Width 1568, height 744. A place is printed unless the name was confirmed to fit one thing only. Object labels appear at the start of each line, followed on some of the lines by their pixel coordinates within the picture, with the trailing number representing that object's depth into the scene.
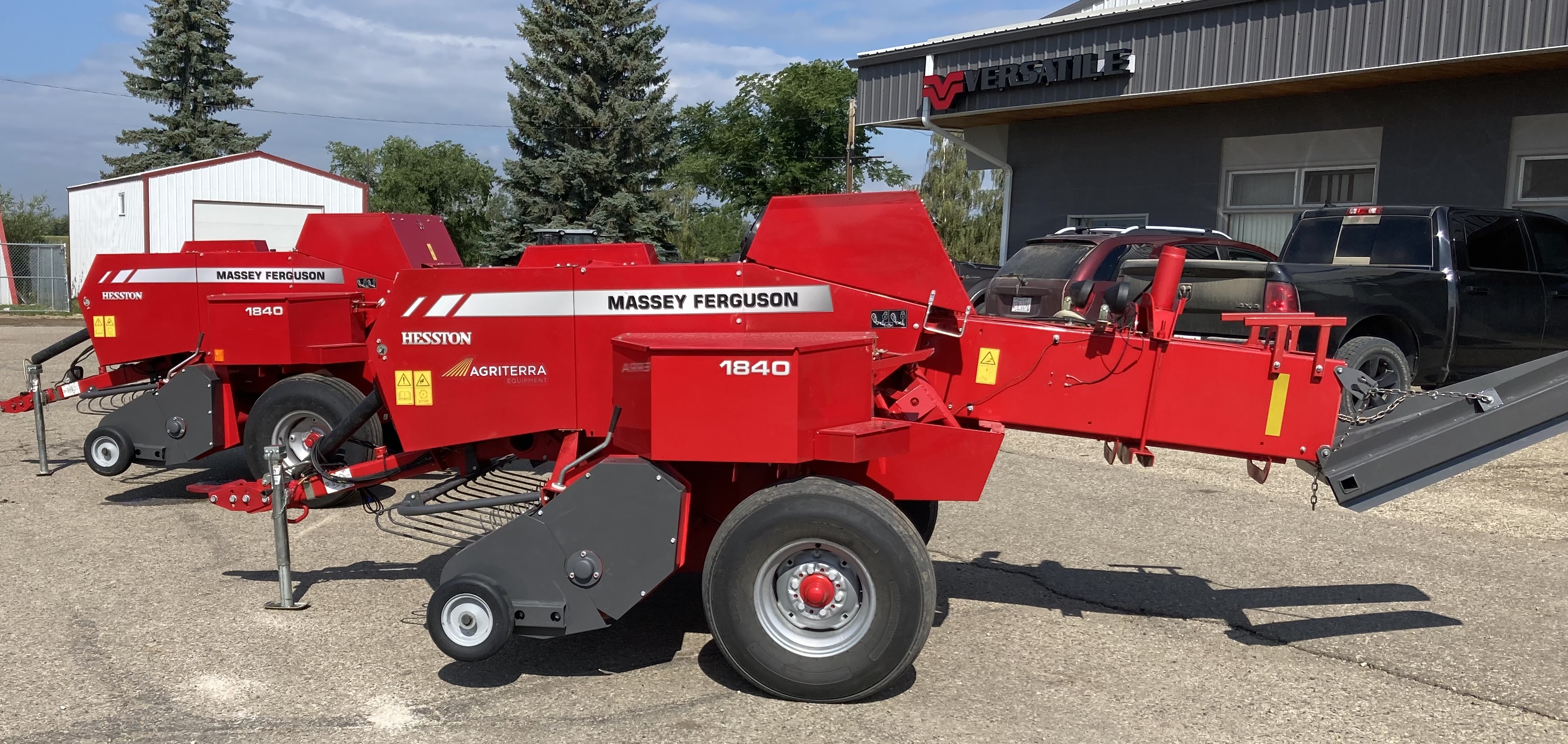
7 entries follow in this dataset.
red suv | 10.86
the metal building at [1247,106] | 13.79
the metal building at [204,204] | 30.73
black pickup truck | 9.58
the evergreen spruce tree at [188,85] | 43.03
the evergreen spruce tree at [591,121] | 31.47
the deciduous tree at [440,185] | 49.41
